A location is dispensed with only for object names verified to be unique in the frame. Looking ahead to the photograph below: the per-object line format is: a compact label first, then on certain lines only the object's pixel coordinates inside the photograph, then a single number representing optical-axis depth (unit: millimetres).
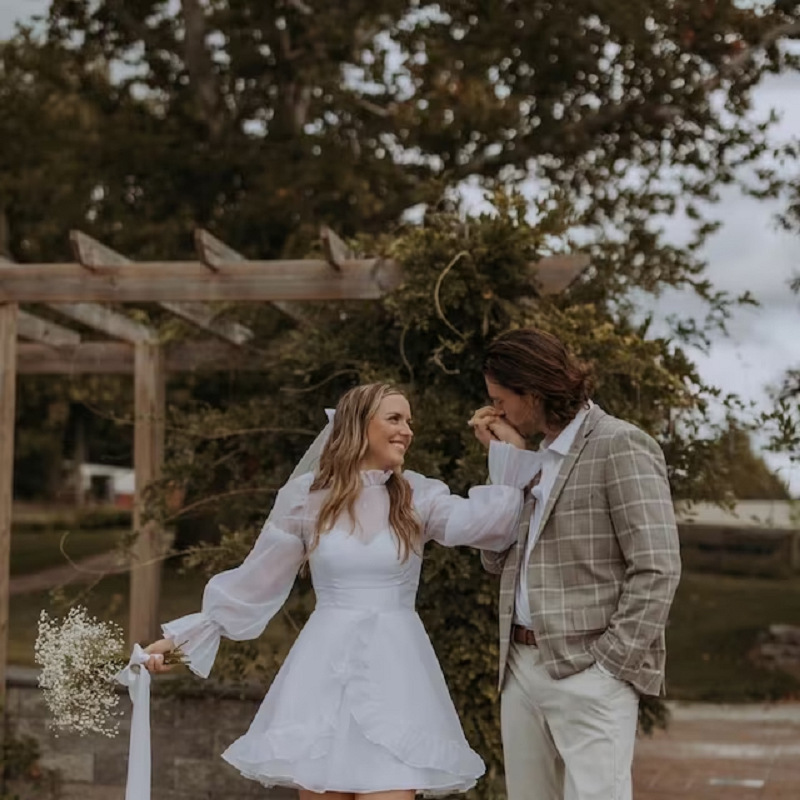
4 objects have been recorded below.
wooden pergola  5477
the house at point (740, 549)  13109
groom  2865
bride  3236
